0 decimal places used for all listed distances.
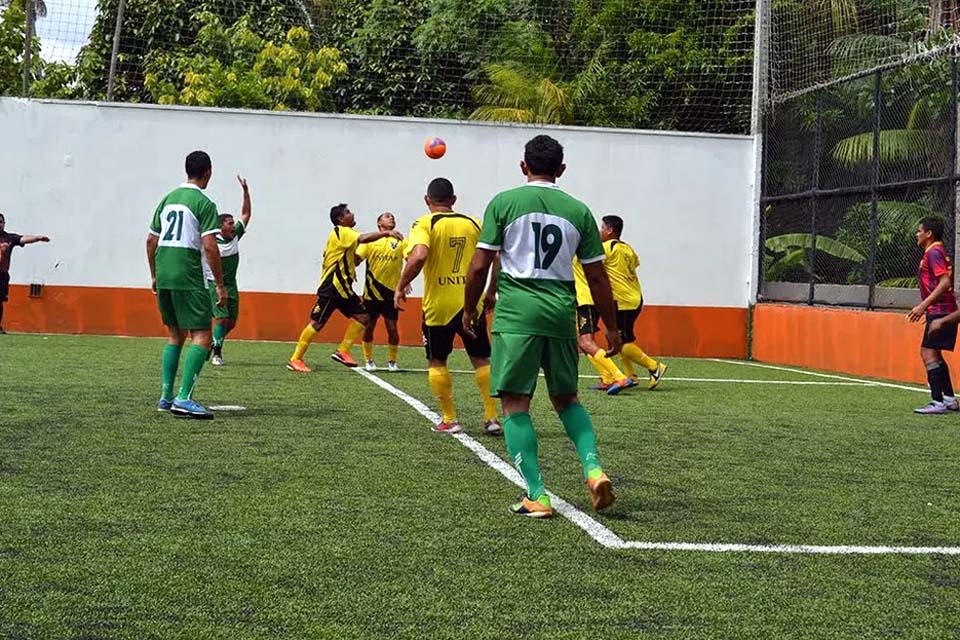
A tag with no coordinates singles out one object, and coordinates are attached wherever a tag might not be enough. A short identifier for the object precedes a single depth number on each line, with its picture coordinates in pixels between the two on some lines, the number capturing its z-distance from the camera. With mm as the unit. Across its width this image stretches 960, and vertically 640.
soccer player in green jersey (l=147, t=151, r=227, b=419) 9977
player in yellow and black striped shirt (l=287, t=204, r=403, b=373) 15414
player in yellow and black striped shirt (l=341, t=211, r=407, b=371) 15453
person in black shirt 18625
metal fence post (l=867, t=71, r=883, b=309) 17312
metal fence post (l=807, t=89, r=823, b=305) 19047
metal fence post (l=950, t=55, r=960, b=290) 15531
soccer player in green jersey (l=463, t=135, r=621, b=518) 6586
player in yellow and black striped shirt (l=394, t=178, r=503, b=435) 9562
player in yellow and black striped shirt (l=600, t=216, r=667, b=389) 13766
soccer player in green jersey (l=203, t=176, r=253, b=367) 14664
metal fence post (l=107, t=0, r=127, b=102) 20202
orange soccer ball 17719
